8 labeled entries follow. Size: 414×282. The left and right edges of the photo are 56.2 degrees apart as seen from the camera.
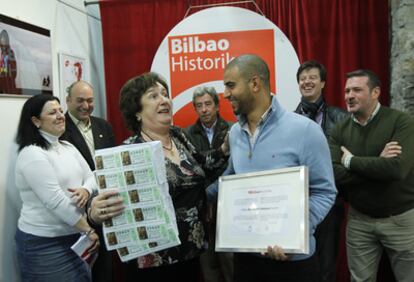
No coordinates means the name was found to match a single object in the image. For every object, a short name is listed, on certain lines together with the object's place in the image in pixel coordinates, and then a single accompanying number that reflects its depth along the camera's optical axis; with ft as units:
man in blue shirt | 4.84
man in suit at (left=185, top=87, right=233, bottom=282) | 10.19
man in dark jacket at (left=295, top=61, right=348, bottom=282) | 8.78
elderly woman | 5.18
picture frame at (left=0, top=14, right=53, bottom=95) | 8.11
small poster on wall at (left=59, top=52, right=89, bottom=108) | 10.36
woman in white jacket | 7.11
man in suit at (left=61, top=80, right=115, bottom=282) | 9.45
